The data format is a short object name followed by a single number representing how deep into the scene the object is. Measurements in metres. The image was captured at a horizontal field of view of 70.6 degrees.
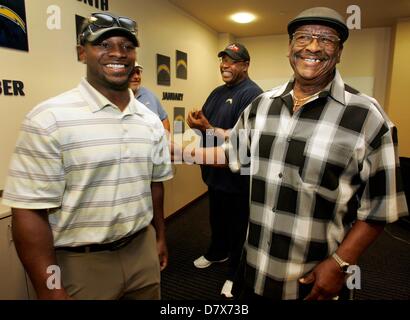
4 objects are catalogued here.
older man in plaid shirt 1.02
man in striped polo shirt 0.93
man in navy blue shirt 2.17
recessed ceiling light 3.80
